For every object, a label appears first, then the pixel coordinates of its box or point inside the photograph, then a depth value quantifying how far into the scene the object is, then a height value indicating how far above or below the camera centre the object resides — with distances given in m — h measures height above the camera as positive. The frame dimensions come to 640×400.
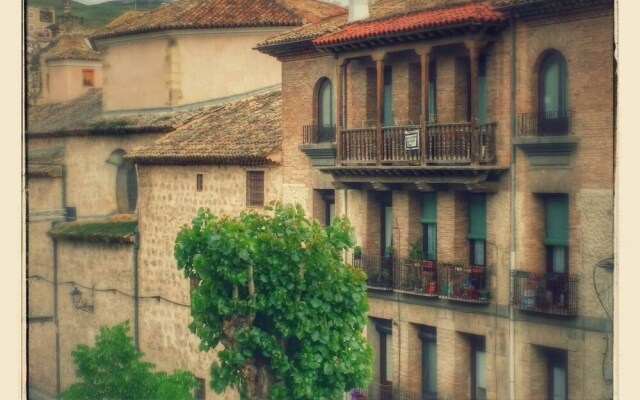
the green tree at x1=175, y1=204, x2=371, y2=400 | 14.12 -1.01
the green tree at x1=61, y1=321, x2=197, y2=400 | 15.06 -1.73
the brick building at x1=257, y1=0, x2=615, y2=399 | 12.80 +0.06
